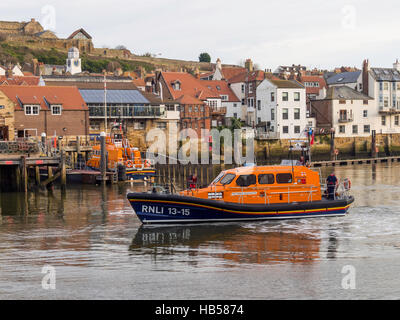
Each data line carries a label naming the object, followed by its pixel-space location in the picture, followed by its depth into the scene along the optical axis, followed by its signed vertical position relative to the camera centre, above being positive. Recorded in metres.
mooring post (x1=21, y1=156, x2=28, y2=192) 40.19 -1.75
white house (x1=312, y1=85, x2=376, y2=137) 84.38 +4.33
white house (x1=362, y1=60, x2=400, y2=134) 87.25 +6.84
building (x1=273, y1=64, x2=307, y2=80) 97.44 +16.44
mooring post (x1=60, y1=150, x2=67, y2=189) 42.56 -1.62
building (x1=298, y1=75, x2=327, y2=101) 90.71 +9.30
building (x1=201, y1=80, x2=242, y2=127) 85.04 +6.55
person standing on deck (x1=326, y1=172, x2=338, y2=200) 29.32 -1.94
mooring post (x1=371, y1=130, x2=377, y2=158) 79.19 -0.18
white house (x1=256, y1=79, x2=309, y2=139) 80.69 +4.65
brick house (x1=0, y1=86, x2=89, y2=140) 60.00 +3.68
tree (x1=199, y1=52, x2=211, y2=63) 170.25 +24.57
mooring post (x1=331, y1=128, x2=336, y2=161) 75.72 -0.22
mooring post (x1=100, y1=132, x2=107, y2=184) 45.75 -0.82
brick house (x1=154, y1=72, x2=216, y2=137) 74.75 +6.19
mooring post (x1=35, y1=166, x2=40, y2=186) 45.03 -1.97
